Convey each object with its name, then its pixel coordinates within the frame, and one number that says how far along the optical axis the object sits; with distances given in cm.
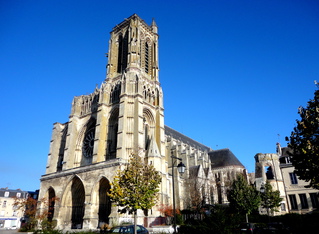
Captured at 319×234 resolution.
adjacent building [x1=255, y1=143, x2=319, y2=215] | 2831
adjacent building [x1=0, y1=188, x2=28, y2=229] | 4500
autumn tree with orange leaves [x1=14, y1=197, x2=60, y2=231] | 2570
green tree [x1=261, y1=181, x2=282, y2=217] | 2631
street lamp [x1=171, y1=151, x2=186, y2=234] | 1352
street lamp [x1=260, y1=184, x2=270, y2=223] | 2621
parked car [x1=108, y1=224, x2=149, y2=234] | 1529
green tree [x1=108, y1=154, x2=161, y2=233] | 1778
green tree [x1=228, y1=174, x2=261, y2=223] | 2465
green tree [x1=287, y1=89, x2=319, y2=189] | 1343
